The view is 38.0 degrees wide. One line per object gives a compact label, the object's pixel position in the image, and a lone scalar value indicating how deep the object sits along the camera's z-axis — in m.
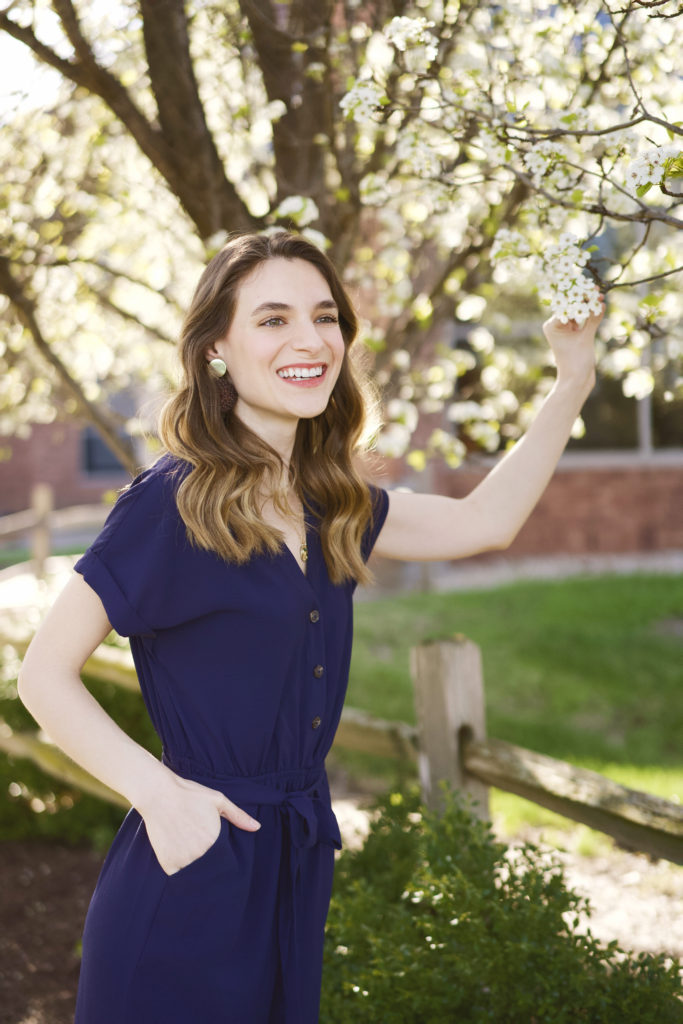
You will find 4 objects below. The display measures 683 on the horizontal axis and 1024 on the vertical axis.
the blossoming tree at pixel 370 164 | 2.25
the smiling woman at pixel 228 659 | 1.77
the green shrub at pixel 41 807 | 4.88
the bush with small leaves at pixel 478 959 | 2.20
